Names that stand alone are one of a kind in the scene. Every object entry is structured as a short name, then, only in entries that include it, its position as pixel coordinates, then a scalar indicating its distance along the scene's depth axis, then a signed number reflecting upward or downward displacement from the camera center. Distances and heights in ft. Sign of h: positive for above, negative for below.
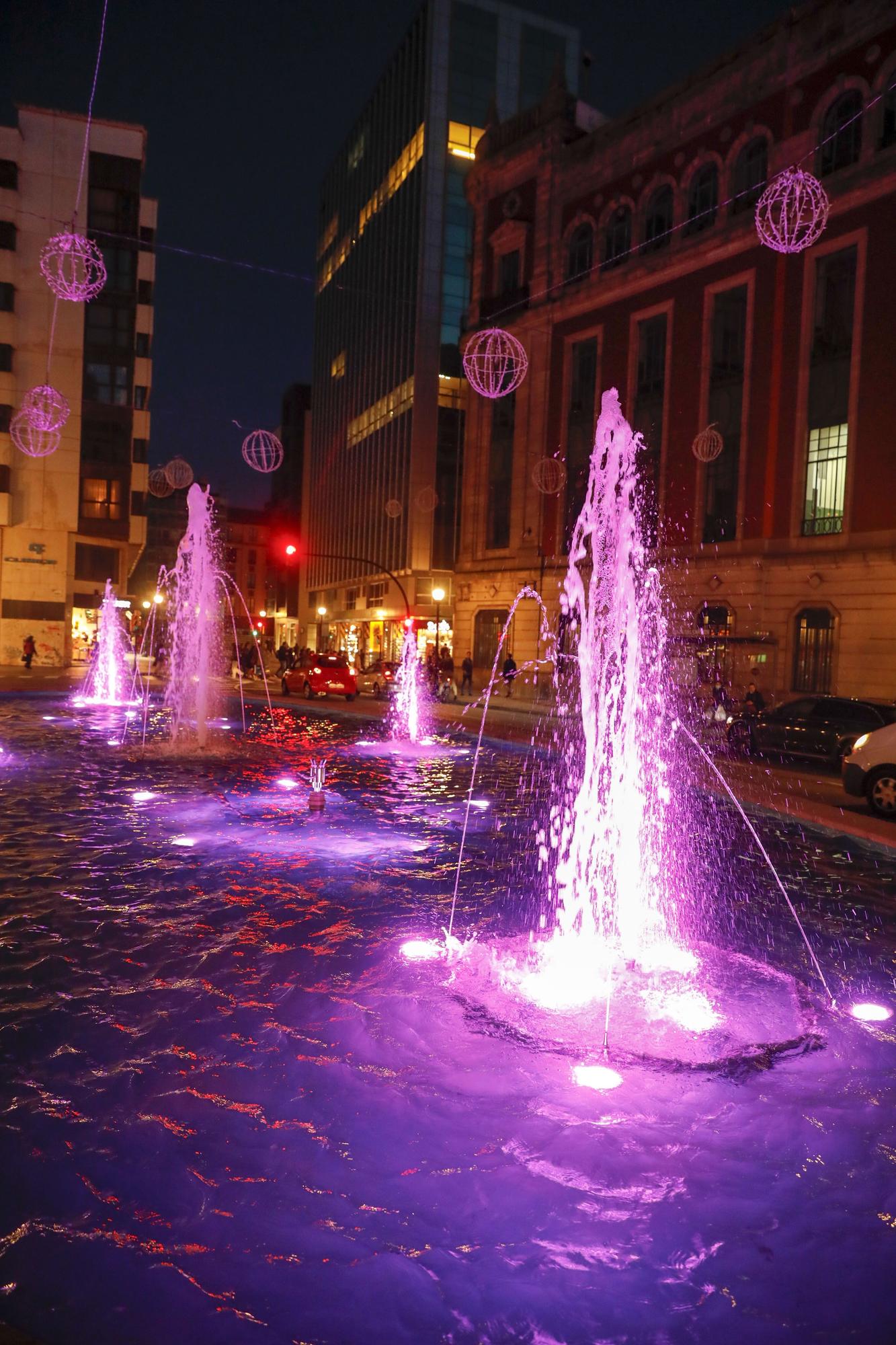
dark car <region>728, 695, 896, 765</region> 60.95 -3.71
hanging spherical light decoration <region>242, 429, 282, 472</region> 70.64 +15.97
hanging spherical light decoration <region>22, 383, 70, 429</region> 136.26 +36.44
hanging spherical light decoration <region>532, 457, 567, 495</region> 126.41 +25.66
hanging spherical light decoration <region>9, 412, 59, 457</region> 138.51 +32.31
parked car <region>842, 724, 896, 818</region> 43.60 -4.65
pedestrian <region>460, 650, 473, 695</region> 124.36 -2.36
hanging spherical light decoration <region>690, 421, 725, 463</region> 101.86 +24.99
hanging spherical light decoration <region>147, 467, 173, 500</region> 174.29 +31.42
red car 108.78 -3.26
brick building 89.25 +38.12
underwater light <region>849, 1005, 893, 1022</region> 19.80 -7.41
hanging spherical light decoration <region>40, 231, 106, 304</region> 50.11 +21.35
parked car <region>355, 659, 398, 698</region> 126.11 -4.30
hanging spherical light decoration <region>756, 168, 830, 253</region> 49.34 +32.24
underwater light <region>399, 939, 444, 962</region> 22.63 -7.45
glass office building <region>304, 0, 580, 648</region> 176.76 +78.98
